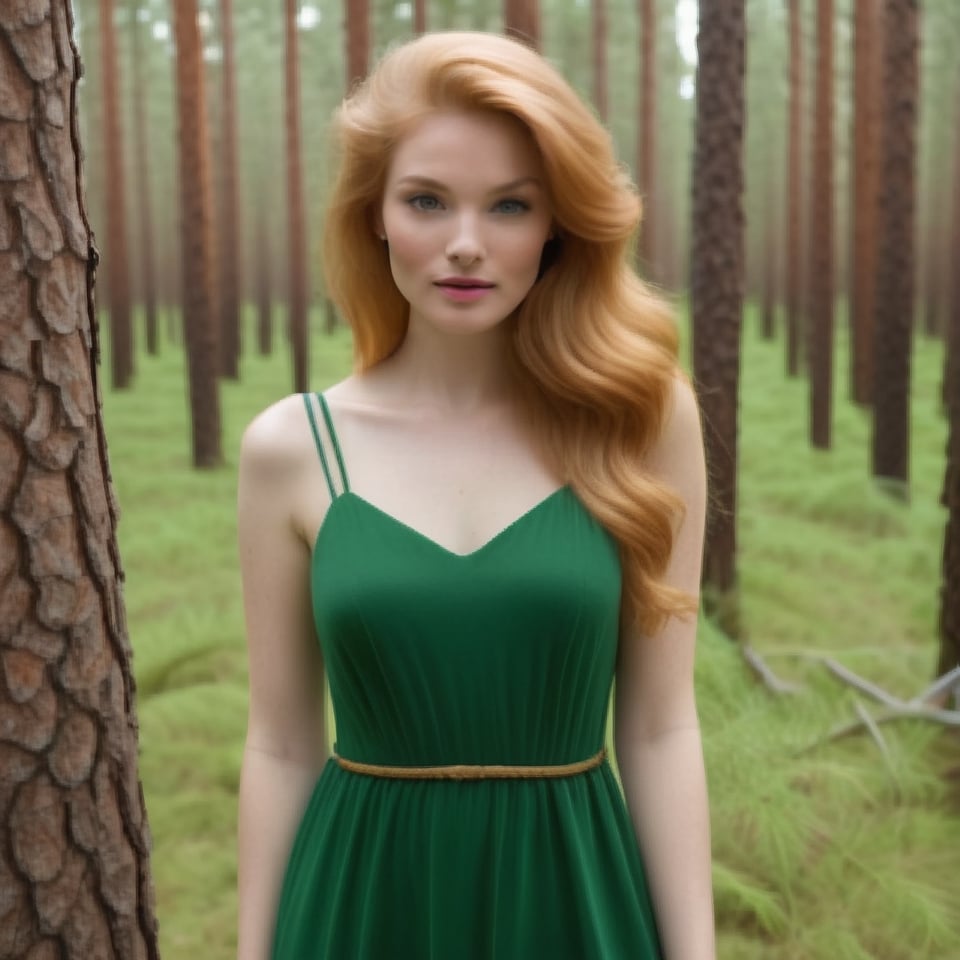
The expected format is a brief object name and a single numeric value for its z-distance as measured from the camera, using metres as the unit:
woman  1.64
